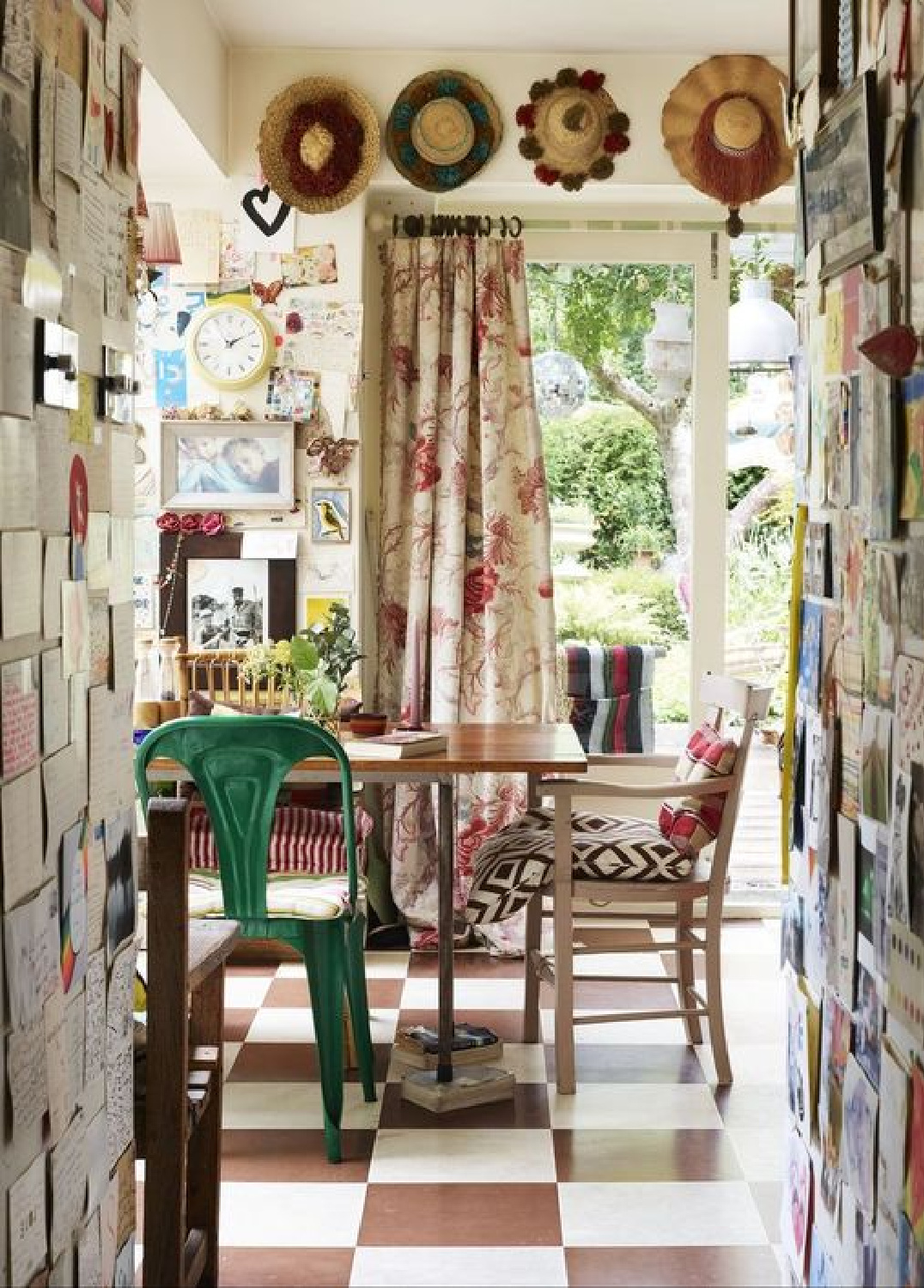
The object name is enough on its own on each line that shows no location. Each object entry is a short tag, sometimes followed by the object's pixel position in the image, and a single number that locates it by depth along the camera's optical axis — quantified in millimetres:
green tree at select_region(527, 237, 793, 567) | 5320
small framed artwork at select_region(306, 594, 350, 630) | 5031
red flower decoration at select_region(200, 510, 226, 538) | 4984
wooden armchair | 3705
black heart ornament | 4941
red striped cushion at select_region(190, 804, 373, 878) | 3621
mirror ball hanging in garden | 5297
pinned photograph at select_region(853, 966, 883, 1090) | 1866
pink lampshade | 4488
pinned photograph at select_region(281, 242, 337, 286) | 4961
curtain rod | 5129
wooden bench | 2010
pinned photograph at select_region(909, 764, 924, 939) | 1654
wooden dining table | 3576
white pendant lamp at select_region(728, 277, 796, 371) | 5320
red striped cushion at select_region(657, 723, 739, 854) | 3812
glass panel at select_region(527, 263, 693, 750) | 5320
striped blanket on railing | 5277
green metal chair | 3281
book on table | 3635
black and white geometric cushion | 3758
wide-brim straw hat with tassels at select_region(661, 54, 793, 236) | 4859
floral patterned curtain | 5074
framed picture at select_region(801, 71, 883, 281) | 1871
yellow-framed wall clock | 4953
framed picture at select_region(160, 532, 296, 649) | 5020
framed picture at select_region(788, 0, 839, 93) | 2160
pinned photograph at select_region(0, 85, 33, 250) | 1510
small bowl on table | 3975
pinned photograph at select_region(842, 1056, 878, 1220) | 1879
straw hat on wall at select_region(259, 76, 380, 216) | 4867
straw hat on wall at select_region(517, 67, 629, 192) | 4898
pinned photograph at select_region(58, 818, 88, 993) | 1776
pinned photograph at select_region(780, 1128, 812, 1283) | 2320
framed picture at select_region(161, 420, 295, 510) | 4969
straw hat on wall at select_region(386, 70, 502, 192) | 4898
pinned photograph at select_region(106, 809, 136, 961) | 2025
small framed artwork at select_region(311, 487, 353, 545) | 5000
